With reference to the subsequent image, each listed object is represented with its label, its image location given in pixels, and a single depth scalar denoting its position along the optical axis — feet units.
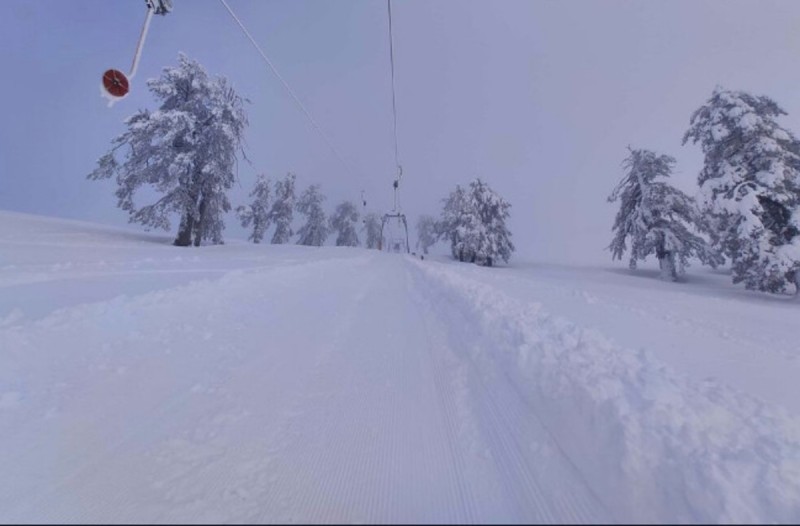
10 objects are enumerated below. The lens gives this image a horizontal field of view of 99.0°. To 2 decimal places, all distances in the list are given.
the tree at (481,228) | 125.80
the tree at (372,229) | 248.42
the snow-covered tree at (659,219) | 72.33
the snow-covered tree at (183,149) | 65.05
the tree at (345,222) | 207.92
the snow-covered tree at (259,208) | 154.61
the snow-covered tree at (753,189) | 47.24
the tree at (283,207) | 158.61
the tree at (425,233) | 259.39
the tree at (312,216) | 179.11
